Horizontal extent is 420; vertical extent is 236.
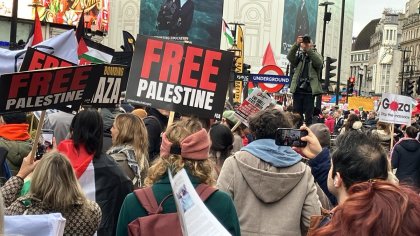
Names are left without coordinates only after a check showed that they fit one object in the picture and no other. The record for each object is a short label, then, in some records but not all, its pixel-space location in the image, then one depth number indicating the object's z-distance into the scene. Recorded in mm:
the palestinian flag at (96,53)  12363
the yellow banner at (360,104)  41188
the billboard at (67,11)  43625
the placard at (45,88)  5203
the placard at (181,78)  6809
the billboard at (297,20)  71188
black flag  17672
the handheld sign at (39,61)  6488
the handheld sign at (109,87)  7023
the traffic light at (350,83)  39781
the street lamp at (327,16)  28641
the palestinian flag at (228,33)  25056
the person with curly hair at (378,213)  2138
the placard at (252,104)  8500
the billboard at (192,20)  65938
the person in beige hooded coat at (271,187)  4559
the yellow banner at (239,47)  24156
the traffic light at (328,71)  20731
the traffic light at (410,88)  30812
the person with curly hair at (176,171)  3881
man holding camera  10430
